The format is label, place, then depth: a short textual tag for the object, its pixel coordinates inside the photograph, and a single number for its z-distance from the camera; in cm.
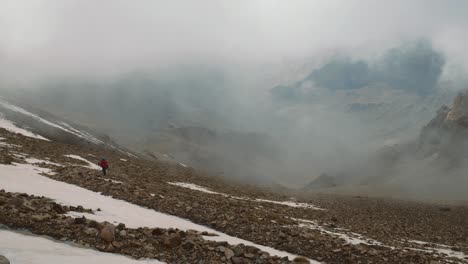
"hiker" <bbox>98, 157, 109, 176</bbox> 3175
